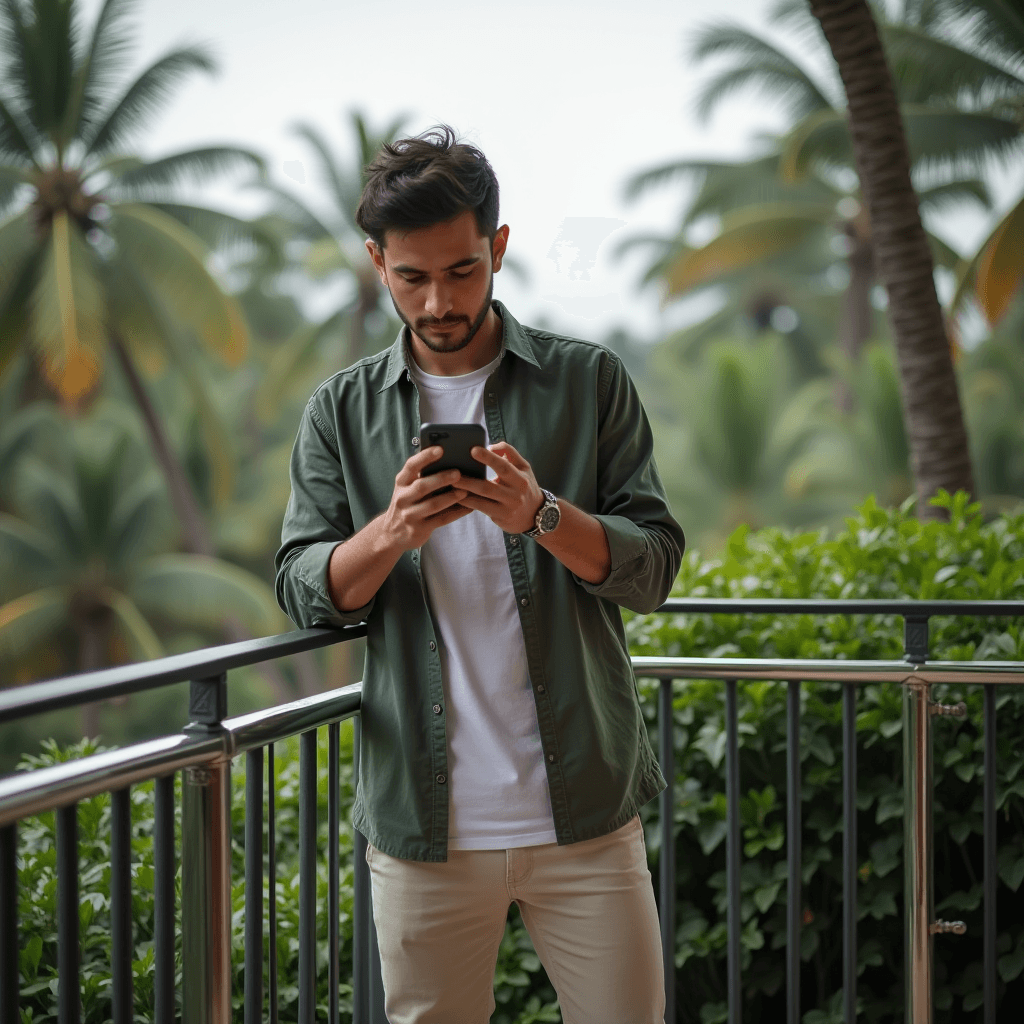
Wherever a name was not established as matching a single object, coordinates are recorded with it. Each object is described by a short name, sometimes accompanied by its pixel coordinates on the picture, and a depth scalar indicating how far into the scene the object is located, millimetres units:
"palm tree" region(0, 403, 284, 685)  20328
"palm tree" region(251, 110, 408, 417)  22750
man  1770
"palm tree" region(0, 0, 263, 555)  17469
